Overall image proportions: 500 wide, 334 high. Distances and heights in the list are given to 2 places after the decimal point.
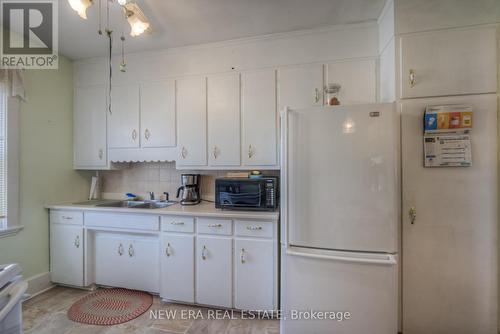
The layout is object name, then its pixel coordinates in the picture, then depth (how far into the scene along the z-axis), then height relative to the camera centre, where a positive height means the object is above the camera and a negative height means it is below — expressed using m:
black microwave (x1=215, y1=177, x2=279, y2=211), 1.87 -0.23
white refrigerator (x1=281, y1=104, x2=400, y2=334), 1.36 -0.34
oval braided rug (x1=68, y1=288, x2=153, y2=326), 1.82 -1.25
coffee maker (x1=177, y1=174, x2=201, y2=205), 2.32 -0.23
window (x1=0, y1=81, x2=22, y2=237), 1.96 +0.06
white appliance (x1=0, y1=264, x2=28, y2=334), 0.84 -0.51
